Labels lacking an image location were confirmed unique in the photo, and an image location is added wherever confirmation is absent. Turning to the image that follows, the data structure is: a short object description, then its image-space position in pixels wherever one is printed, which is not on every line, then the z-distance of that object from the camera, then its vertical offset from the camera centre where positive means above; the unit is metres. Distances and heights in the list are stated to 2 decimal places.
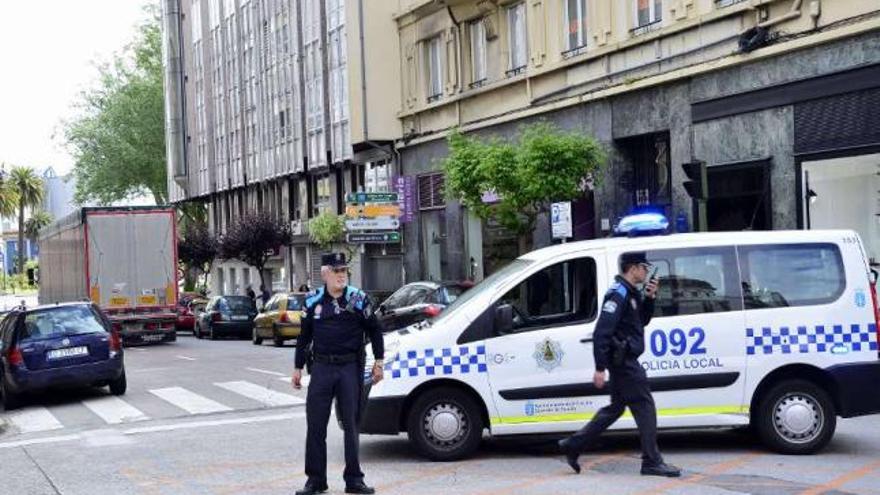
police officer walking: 8.55 -0.68
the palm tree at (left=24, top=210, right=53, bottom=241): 127.75 +7.05
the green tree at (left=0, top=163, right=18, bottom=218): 98.78 +7.52
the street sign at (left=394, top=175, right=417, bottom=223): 33.84 +2.19
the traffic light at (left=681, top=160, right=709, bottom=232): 16.28 +1.09
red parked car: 41.91 -1.37
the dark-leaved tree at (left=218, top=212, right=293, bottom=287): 45.03 +1.54
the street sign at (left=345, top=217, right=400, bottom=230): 33.12 +1.37
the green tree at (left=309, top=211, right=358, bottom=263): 37.84 +1.40
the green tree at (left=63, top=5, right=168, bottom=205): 62.06 +8.23
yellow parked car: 28.95 -1.18
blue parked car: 16.61 -1.03
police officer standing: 8.41 -0.68
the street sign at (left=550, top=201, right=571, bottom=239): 20.67 +0.80
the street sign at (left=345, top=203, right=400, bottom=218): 33.03 +1.76
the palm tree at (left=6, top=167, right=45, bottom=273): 108.44 +9.36
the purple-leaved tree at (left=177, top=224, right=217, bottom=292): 54.09 +1.43
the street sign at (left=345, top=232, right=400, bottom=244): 33.31 +0.97
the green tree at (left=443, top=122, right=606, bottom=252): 22.61 +1.91
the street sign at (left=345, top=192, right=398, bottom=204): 32.62 +2.12
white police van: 9.69 -0.76
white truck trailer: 30.30 +0.35
